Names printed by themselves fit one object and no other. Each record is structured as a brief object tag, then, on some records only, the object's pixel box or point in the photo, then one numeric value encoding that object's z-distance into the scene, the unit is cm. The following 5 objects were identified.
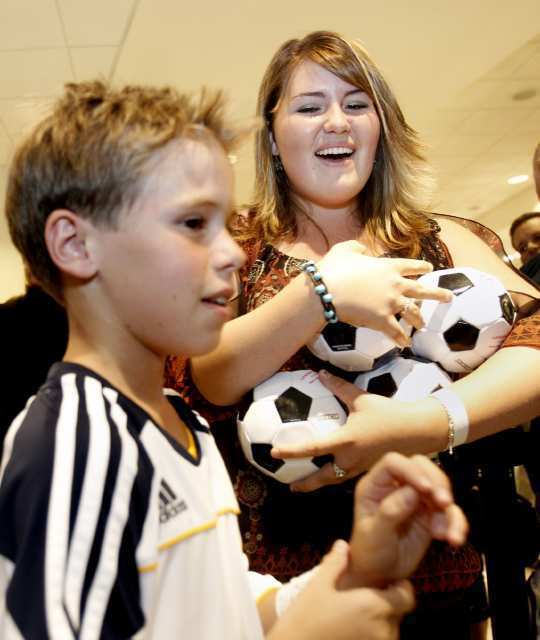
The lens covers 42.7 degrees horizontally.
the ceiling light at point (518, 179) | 733
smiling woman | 95
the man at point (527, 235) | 351
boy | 53
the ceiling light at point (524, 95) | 488
